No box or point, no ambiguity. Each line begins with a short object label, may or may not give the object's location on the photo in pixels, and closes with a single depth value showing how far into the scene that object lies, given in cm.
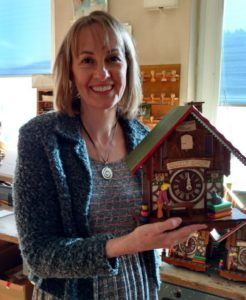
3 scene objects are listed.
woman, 81
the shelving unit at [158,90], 165
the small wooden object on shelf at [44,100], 207
